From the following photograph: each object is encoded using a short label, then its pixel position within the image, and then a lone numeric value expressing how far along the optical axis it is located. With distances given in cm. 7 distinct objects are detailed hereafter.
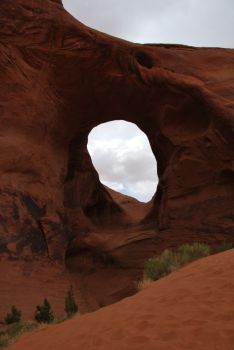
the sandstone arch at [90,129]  1466
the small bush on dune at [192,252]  1148
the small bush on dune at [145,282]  845
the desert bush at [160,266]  1022
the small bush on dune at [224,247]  1349
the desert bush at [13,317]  1024
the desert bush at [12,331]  624
